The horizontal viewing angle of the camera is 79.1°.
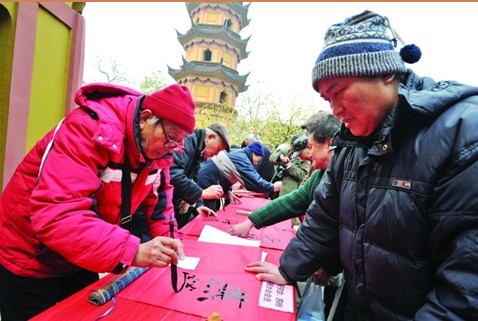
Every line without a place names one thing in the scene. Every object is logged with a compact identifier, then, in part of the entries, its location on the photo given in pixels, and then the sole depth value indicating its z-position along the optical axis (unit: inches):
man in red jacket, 39.5
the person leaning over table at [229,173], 145.7
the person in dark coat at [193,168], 107.7
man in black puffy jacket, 26.8
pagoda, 951.6
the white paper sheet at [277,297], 42.9
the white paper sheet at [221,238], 72.1
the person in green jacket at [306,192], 77.0
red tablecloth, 37.5
